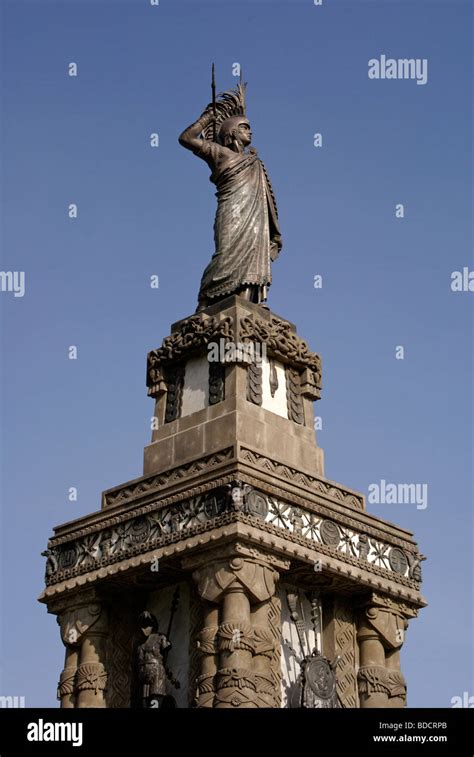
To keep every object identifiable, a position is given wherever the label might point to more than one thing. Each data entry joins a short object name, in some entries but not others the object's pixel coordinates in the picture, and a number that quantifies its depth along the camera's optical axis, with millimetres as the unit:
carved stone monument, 25594
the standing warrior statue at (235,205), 29859
